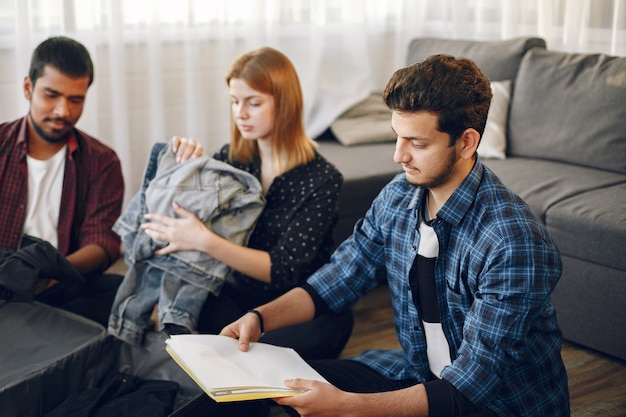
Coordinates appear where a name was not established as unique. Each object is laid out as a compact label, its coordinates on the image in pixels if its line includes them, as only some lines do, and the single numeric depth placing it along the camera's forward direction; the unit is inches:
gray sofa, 97.7
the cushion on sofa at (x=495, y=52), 134.6
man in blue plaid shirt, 58.5
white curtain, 120.7
